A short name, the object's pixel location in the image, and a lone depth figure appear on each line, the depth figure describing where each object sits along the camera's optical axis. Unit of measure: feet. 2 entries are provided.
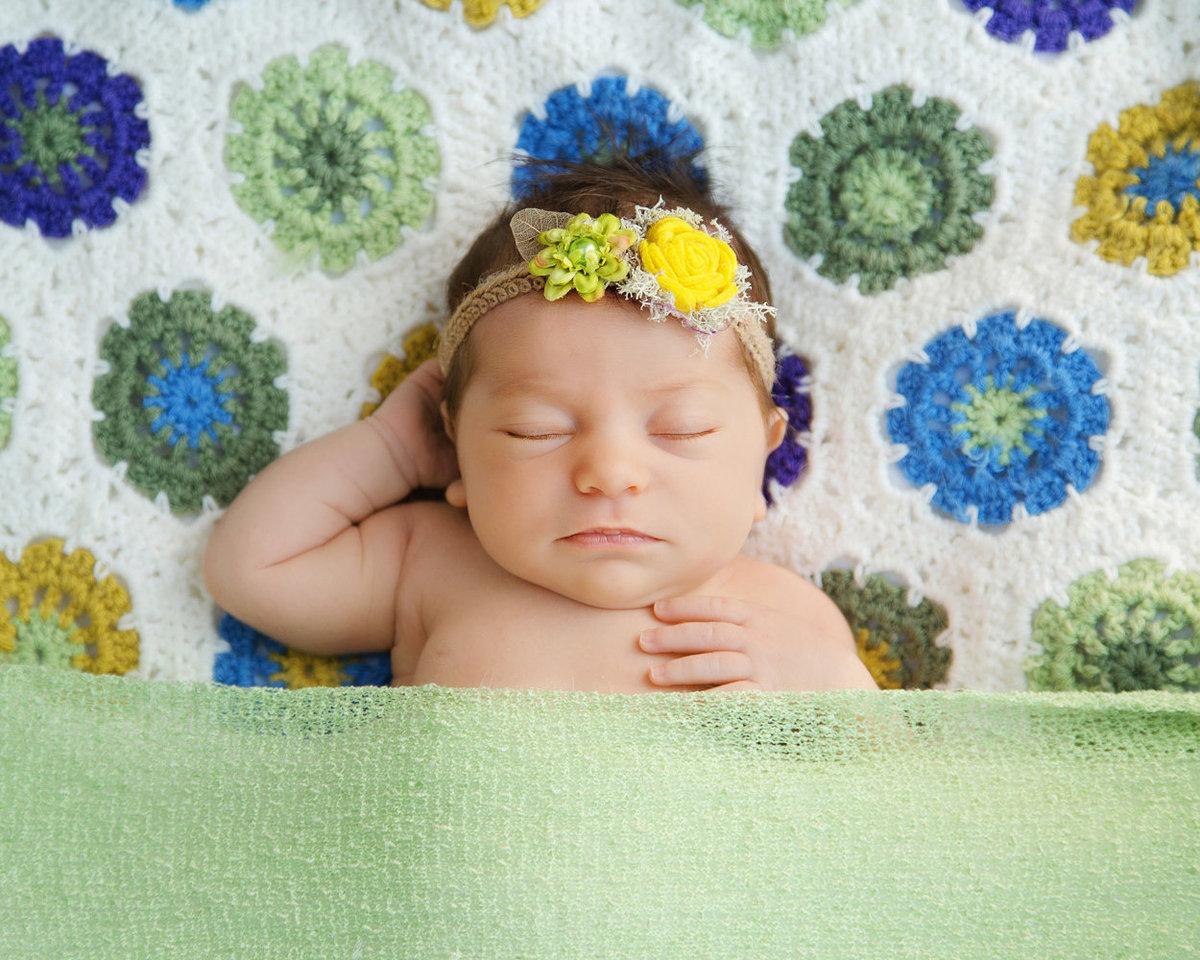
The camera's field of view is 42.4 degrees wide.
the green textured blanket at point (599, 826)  1.35
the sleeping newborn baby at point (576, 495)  1.53
